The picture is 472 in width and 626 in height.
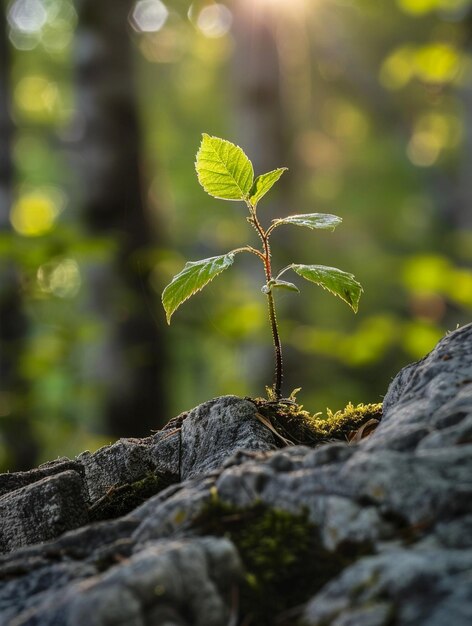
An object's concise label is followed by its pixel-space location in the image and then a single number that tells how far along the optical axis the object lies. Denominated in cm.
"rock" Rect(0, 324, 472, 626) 65
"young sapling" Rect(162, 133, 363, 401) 79
